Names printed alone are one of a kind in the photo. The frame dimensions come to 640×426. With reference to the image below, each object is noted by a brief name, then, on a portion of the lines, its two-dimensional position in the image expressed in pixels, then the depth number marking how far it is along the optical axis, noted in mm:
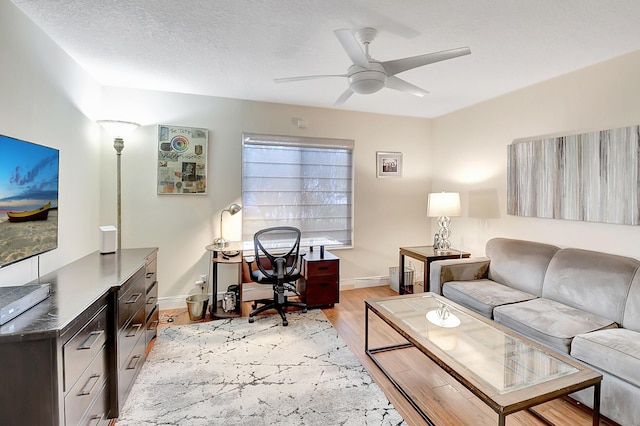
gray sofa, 1720
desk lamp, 3426
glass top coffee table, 1379
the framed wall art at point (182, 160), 3406
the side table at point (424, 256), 3478
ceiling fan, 1825
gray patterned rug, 1801
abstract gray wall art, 2395
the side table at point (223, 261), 3223
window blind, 3820
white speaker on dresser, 2625
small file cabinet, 3469
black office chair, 3086
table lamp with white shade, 3670
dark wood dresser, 1150
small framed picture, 4330
